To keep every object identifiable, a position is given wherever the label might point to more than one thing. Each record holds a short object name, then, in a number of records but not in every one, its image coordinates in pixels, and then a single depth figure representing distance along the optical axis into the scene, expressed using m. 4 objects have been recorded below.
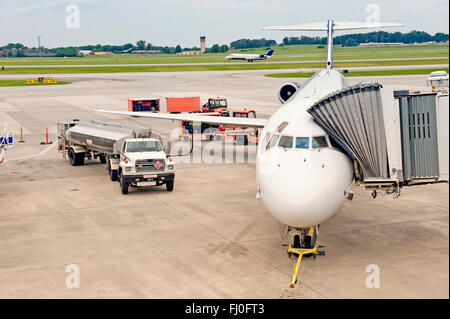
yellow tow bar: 15.80
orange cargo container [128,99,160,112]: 53.88
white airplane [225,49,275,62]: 179.62
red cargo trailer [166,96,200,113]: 52.03
